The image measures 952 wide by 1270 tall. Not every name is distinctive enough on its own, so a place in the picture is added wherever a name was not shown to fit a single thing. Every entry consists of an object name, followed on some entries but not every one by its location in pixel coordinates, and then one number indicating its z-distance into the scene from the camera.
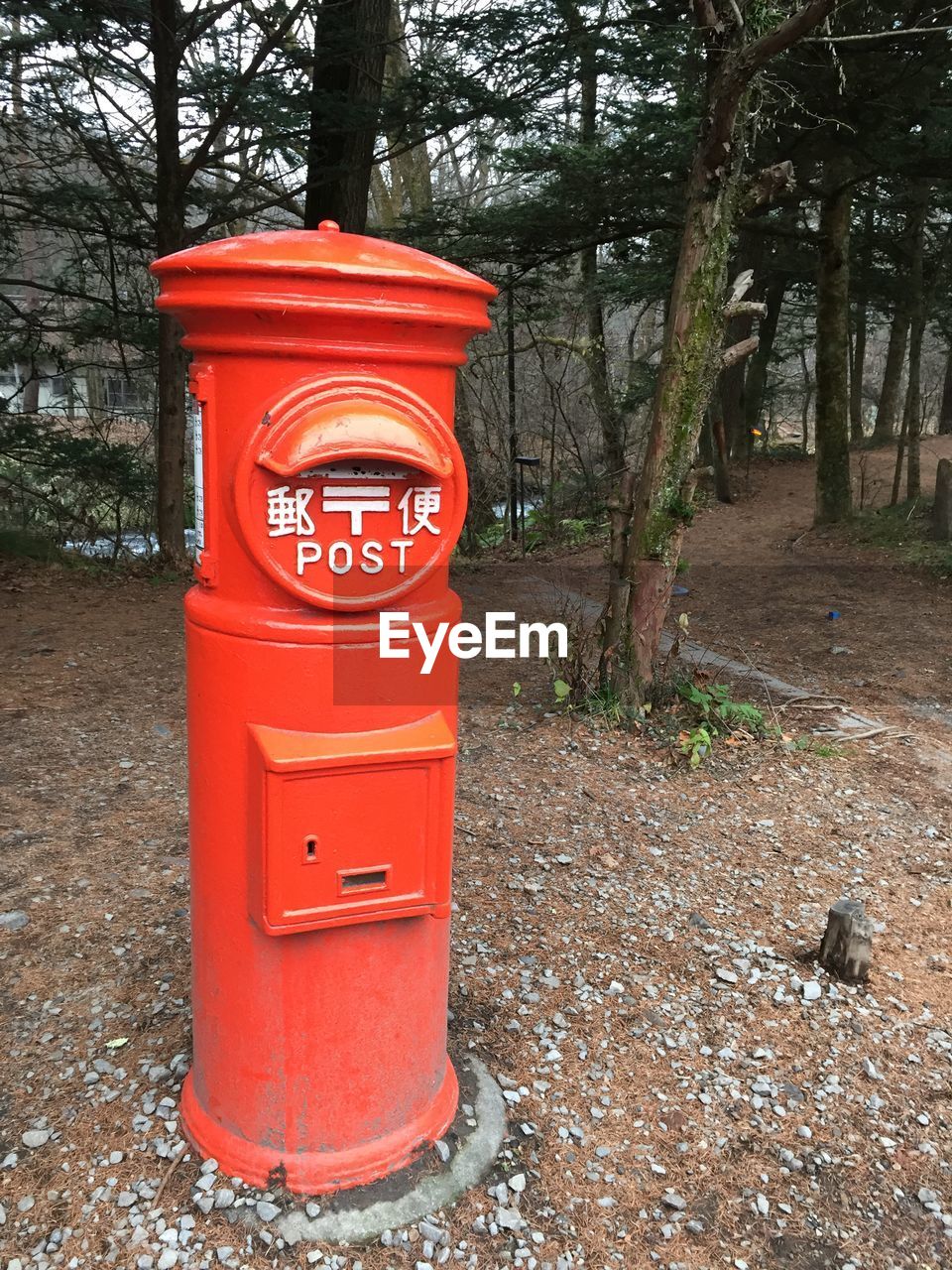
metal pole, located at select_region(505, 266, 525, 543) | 11.48
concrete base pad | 2.21
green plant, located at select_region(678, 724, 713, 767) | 5.15
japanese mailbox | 1.93
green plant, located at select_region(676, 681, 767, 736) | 5.50
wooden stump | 3.27
